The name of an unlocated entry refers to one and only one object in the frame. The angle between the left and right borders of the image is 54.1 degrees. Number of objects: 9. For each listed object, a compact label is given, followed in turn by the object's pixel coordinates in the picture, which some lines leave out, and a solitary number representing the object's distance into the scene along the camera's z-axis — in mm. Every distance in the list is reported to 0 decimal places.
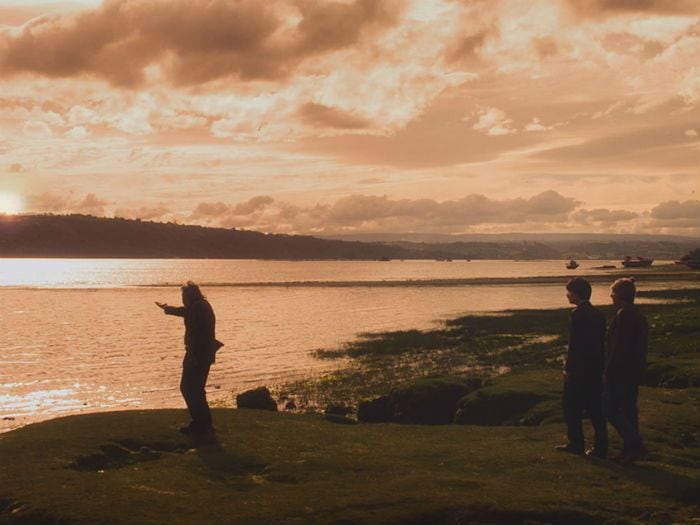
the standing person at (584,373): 11891
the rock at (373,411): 19938
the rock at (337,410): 21711
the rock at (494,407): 17766
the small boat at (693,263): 165000
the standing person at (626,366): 11695
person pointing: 13039
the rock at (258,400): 18719
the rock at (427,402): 19438
